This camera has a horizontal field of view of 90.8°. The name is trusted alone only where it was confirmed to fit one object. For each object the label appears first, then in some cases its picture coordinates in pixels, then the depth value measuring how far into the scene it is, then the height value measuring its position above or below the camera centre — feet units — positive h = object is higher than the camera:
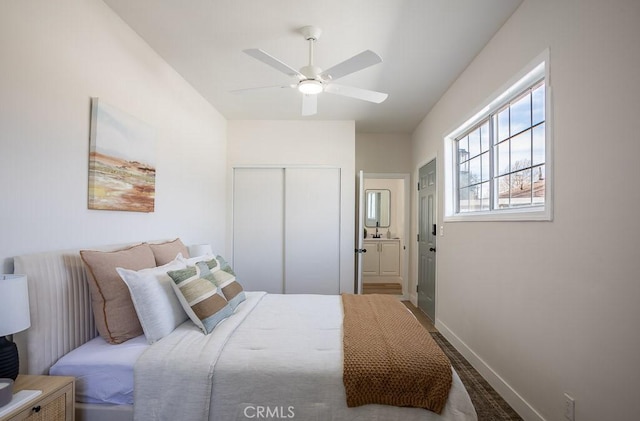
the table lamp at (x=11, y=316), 3.87 -1.30
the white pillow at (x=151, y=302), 5.51 -1.59
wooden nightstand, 3.87 -2.42
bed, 4.68 -2.45
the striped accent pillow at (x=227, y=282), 7.09 -1.58
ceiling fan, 6.40 +3.11
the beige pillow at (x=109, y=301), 5.50 -1.55
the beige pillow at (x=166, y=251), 7.43 -0.94
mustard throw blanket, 4.64 -2.35
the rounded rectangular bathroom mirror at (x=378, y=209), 21.24 +0.40
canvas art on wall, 6.26 +1.14
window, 6.27 +1.44
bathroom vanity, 20.21 -2.71
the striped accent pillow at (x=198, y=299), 5.91 -1.64
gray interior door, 12.66 -1.08
